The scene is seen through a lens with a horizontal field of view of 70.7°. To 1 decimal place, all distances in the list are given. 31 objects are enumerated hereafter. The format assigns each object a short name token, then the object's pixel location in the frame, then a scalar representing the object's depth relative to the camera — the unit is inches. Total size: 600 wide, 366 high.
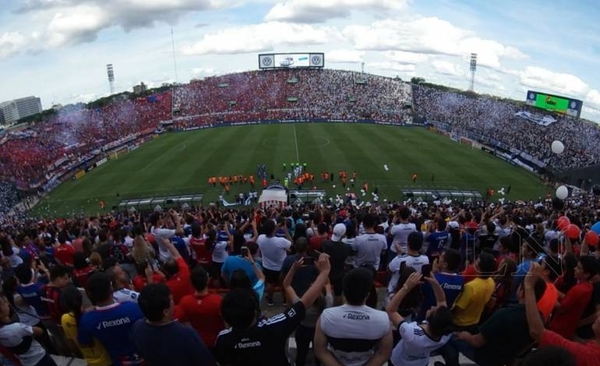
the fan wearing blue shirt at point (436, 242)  348.5
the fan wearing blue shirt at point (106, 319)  166.7
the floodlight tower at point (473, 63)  4379.2
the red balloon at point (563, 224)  317.9
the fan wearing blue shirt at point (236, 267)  231.6
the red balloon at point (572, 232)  286.9
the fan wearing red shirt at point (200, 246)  341.4
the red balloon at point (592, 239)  271.3
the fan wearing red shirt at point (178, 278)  227.5
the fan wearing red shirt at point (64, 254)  382.9
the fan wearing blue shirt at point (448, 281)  203.3
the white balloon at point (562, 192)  624.7
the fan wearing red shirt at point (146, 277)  242.4
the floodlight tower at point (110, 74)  4458.7
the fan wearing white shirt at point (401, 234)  333.1
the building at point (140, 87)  5228.3
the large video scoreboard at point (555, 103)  2293.3
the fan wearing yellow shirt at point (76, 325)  177.3
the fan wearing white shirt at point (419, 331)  155.4
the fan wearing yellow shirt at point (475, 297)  200.1
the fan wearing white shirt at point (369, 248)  296.4
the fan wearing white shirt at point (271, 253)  298.0
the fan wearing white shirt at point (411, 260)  230.5
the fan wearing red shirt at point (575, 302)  191.2
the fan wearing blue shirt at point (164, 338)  144.0
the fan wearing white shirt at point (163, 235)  342.3
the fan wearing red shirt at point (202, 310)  184.4
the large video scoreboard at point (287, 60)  3585.1
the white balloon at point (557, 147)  642.8
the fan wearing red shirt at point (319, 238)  303.4
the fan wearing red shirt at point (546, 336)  131.5
